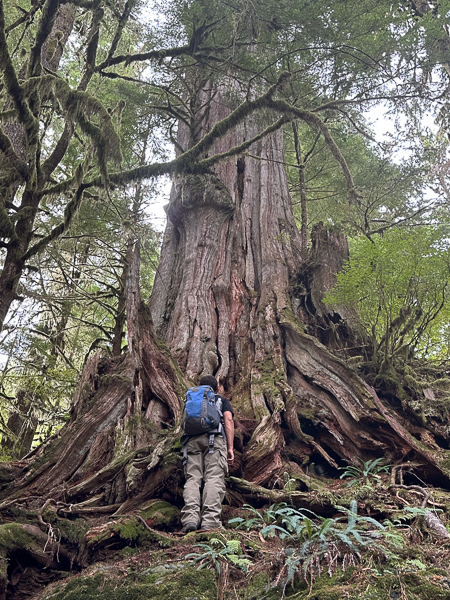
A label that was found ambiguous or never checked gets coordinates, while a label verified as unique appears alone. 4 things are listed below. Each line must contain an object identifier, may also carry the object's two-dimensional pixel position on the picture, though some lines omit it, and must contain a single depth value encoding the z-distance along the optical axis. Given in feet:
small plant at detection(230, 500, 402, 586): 7.97
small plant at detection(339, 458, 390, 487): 14.21
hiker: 11.88
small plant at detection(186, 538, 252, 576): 8.82
